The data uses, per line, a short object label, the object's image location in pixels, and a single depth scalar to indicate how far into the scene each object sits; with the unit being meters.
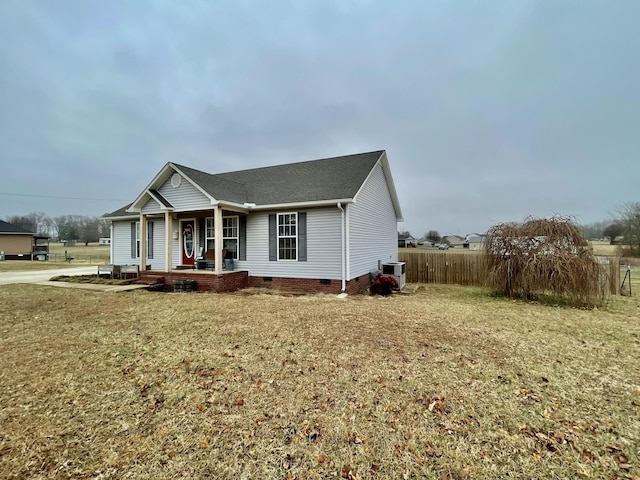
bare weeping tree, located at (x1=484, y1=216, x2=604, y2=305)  8.39
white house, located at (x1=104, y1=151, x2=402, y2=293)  10.35
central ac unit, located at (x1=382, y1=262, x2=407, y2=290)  12.13
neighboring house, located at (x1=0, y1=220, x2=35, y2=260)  29.56
